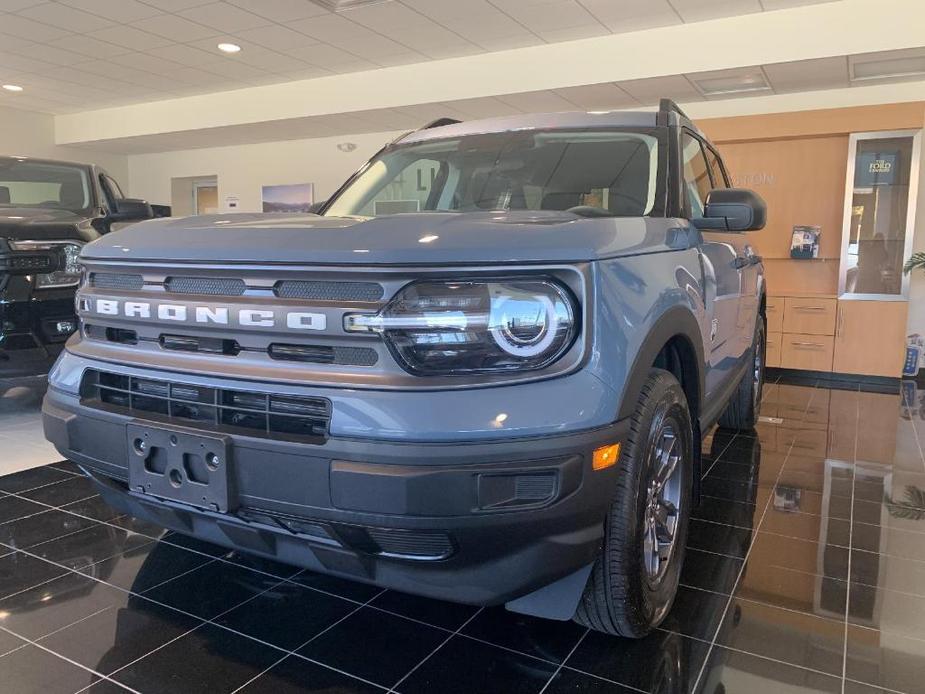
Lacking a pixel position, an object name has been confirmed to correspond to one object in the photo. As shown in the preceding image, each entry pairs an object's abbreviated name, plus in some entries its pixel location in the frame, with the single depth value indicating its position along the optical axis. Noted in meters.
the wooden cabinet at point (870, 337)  6.72
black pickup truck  3.91
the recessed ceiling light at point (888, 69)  6.22
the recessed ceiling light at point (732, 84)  6.81
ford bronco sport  1.36
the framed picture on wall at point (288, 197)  11.52
